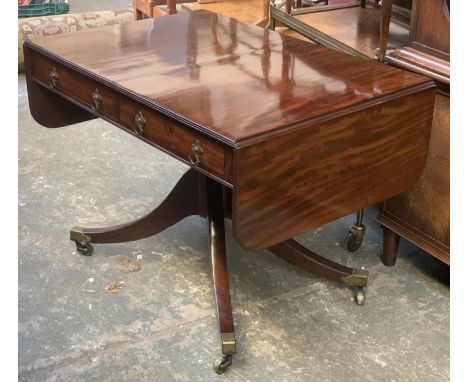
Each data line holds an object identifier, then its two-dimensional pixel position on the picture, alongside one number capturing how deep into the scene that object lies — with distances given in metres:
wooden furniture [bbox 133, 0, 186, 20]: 4.34
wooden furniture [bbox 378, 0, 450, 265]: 2.05
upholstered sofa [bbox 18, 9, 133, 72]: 4.67
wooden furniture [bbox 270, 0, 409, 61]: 2.34
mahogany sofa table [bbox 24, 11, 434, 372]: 1.63
